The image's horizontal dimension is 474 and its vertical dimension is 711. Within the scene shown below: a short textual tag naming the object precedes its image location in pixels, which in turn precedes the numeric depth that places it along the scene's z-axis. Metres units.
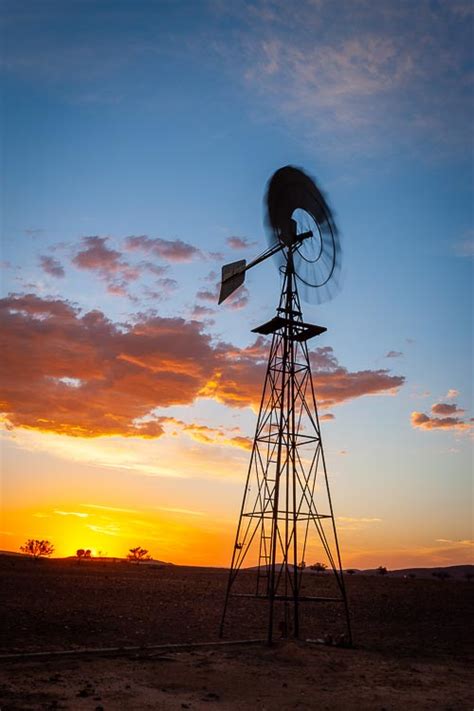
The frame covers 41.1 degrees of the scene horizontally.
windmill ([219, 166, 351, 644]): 20.92
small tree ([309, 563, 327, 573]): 64.15
